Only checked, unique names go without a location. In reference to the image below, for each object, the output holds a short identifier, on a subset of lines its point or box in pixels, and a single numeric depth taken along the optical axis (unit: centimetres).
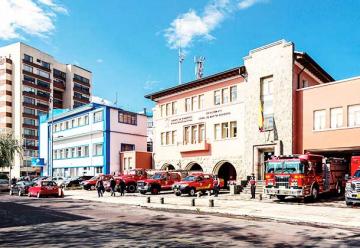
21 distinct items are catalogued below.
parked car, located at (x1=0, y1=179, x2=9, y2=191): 4531
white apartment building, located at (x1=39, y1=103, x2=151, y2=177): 5384
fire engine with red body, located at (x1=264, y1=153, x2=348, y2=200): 2581
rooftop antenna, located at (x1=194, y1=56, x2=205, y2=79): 5031
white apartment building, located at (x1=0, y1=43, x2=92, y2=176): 9294
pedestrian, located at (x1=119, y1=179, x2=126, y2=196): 3484
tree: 5662
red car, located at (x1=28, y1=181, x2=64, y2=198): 3469
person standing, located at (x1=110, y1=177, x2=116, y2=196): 3456
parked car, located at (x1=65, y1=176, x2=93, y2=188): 4822
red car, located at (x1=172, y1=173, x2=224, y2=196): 3294
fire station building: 3516
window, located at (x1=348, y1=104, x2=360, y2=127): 3094
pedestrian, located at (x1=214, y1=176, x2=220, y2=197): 3235
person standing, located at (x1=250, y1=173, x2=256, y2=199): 2955
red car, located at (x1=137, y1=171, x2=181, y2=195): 3562
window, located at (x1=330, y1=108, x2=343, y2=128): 3198
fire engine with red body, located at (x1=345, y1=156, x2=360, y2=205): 2256
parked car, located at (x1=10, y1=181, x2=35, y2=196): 3781
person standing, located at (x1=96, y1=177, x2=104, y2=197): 3388
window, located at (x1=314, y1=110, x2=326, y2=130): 3312
